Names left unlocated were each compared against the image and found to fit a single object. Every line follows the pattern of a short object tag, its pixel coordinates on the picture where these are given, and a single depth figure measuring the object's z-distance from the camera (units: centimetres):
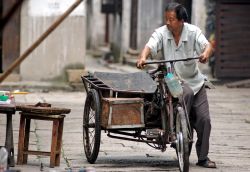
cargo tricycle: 1362
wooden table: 1338
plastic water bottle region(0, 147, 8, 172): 1119
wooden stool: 1373
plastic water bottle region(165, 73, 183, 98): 1357
